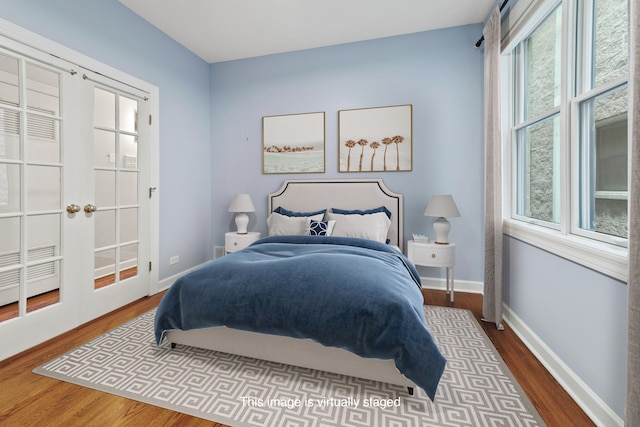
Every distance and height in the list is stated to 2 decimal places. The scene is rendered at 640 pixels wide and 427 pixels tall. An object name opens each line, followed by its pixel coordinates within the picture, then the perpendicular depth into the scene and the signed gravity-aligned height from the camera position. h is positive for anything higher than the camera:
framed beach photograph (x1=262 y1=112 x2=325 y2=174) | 3.69 +0.85
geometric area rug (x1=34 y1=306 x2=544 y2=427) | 1.43 -0.95
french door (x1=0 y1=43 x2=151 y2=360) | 2.00 +0.11
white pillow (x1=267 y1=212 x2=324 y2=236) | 3.35 -0.14
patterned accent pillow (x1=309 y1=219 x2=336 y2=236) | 3.11 -0.17
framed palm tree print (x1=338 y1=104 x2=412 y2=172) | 3.40 +0.83
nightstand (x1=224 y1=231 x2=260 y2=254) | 3.54 -0.34
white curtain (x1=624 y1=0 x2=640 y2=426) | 1.03 -0.09
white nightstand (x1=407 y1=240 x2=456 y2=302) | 2.93 -0.42
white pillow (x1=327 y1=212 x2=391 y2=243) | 3.03 -0.15
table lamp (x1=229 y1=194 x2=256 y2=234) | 3.59 +0.04
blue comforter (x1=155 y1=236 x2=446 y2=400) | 1.47 -0.51
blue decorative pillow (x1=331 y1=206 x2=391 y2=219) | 3.34 +0.01
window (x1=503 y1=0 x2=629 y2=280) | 1.48 +0.53
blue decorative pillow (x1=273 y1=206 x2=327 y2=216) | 3.51 -0.01
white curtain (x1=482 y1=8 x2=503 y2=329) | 2.45 +0.16
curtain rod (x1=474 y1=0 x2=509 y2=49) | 2.98 +1.68
